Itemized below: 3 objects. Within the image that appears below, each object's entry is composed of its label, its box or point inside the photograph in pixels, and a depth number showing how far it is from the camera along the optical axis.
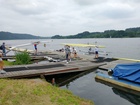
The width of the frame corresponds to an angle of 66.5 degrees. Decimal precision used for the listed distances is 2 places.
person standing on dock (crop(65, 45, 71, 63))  12.70
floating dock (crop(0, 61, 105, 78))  8.45
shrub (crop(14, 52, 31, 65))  12.24
